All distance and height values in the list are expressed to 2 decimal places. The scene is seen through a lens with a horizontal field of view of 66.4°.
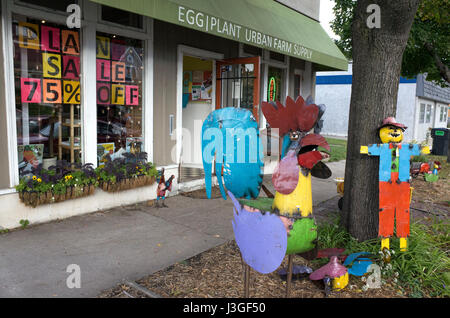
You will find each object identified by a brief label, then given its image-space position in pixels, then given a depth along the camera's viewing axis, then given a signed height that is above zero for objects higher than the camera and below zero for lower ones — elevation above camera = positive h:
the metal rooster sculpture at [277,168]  2.42 -0.32
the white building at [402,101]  19.72 +1.42
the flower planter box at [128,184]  5.34 -1.06
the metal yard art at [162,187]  5.45 -1.08
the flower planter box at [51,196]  4.45 -1.08
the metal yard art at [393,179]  3.30 -0.52
